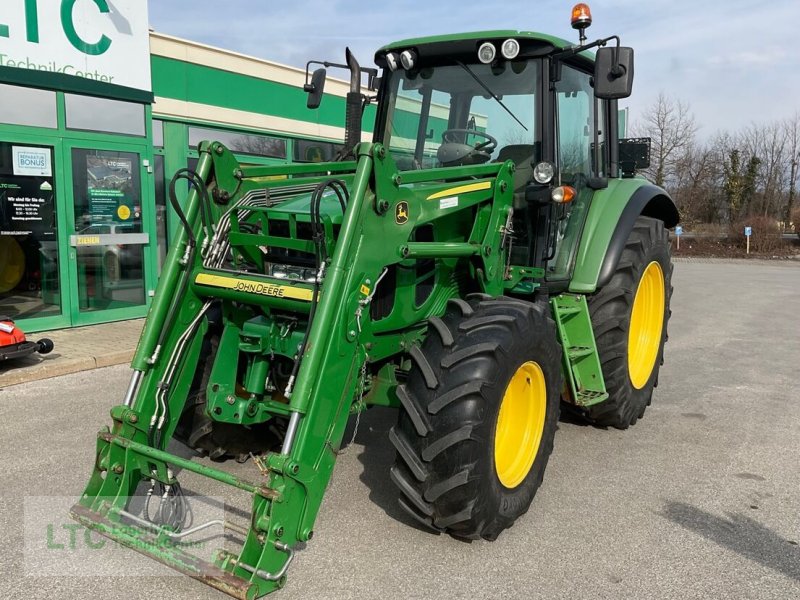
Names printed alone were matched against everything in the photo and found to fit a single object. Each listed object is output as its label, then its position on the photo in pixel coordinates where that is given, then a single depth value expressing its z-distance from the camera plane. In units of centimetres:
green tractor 308
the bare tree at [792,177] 3244
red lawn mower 637
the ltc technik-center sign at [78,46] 748
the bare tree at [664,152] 3111
